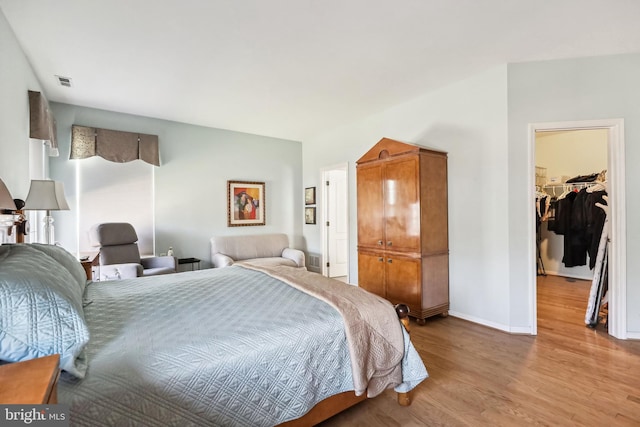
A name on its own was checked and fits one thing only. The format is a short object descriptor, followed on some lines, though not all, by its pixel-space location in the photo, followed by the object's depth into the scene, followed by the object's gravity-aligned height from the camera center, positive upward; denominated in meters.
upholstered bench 5.00 -0.59
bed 1.11 -0.57
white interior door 5.75 -0.12
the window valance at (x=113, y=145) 4.14 +1.00
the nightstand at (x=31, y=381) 0.73 -0.41
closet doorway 2.94 +0.47
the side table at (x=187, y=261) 4.78 -0.68
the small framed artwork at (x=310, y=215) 5.93 +0.00
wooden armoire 3.37 -0.14
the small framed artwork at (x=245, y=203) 5.44 +0.22
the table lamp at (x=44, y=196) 2.48 +0.17
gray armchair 3.67 -0.50
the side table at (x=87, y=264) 3.01 -0.45
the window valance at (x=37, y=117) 2.95 +0.95
